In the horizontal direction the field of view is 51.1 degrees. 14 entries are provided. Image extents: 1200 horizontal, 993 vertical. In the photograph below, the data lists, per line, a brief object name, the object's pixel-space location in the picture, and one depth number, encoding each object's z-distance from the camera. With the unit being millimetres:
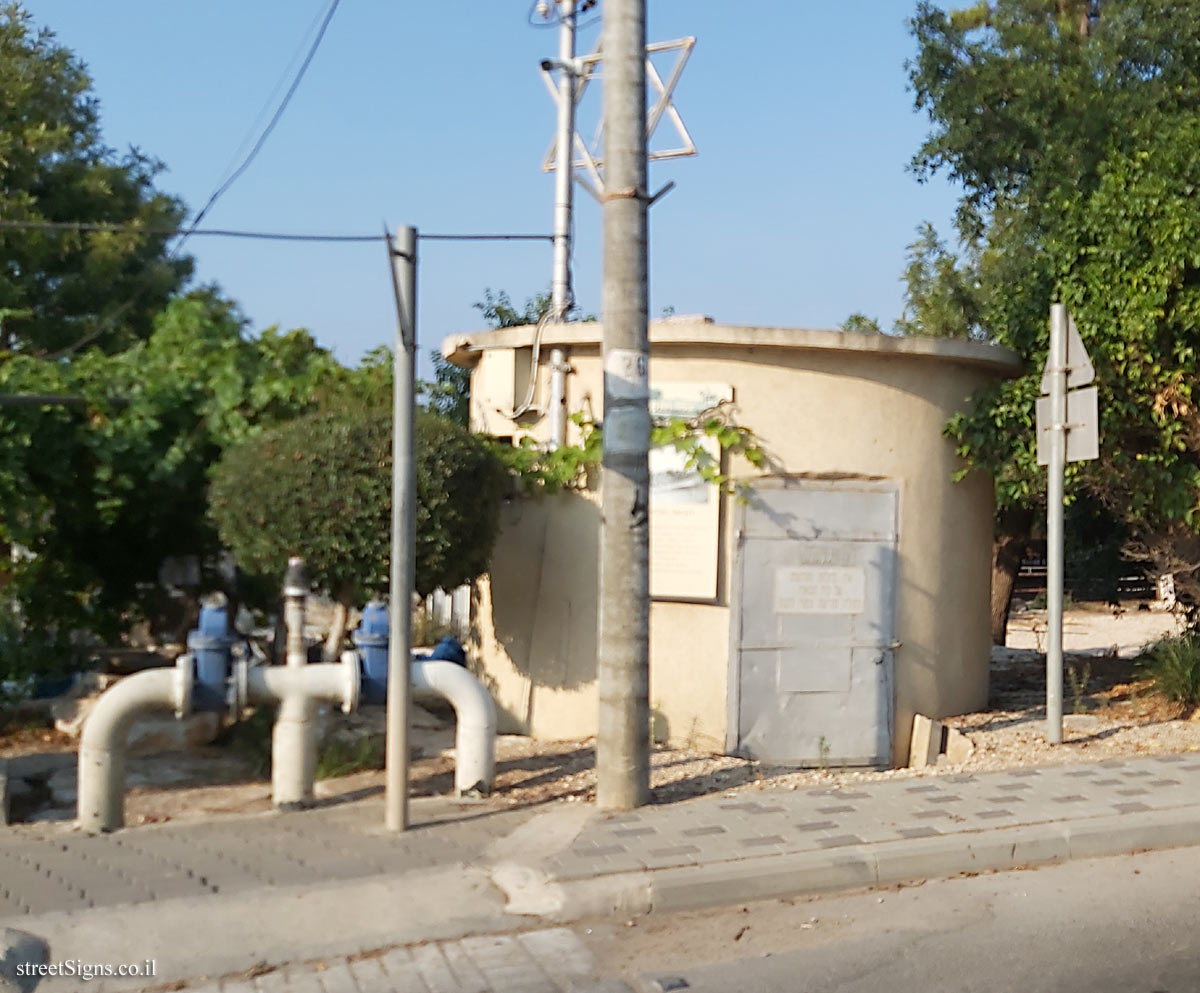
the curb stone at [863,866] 5711
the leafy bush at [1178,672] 10195
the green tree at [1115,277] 9359
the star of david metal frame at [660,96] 11266
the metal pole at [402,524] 6602
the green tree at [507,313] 18516
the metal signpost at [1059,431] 8391
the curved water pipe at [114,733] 6582
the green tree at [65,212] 19328
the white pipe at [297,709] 6961
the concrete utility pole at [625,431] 6914
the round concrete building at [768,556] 8828
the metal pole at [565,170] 12805
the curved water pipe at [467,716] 7176
